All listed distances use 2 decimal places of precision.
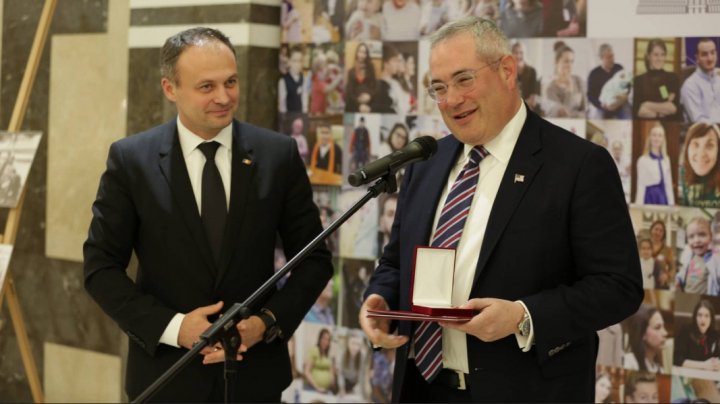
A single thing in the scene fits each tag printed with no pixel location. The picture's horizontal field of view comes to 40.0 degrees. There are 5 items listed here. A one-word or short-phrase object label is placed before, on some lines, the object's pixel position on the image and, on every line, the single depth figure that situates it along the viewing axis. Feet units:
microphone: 8.56
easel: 16.74
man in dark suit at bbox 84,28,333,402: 11.27
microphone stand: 8.32
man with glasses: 9.33
